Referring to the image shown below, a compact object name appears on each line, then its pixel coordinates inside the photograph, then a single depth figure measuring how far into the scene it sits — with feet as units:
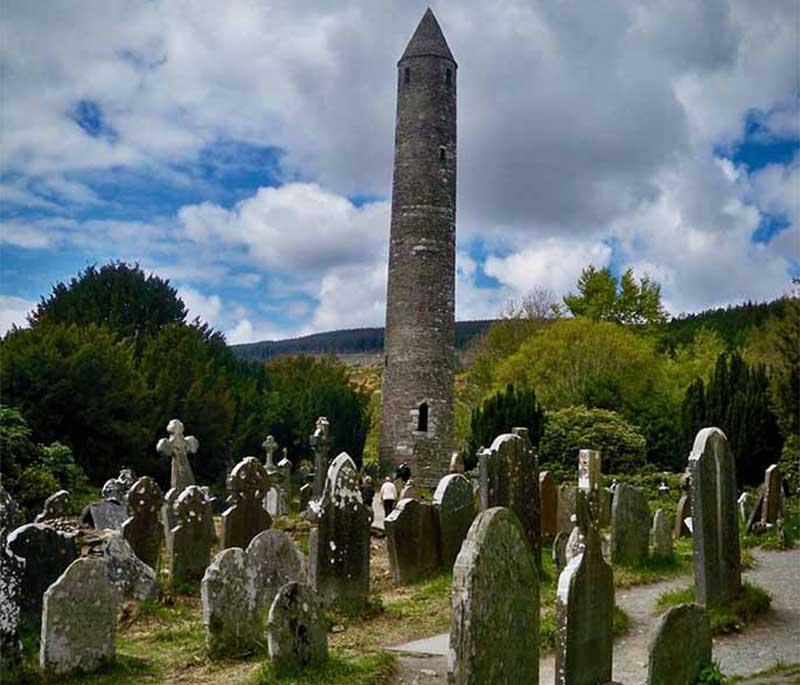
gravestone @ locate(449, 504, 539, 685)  16.46
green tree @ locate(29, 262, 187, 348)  125.80
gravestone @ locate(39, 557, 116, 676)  21.76
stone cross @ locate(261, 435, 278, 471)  80.64
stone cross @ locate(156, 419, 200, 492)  52.16
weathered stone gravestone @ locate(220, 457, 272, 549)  37.17
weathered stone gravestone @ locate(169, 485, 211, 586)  34.55
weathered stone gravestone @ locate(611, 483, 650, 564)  36.40
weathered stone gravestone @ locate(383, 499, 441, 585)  34.94
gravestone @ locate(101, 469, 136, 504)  51.49
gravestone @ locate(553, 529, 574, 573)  33.19
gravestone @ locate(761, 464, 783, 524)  46.01
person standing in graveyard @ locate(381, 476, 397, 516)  66.03
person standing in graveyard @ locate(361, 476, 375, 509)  63.52
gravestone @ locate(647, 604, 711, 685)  17.90
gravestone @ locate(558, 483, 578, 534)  43.73
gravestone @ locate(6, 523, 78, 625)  24.50
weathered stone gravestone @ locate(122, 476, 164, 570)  35.32
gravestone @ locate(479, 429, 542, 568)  33.24
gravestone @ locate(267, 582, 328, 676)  21.26
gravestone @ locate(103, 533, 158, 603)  29.84
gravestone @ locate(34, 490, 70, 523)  44.55
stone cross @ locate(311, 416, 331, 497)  67.56
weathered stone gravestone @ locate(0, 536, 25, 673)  21.47
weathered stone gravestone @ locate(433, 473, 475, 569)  36.73
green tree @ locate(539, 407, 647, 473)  92.53
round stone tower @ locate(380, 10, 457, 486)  101.40
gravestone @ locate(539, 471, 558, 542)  44.45
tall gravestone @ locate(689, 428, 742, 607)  26.96
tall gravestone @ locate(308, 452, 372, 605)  29.66
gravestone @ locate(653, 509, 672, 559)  38.09
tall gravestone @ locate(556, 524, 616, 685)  18.19
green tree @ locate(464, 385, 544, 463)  94.22
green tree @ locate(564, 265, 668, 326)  157.79
